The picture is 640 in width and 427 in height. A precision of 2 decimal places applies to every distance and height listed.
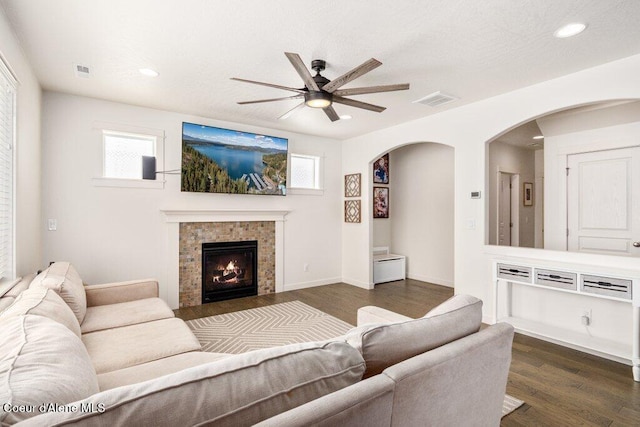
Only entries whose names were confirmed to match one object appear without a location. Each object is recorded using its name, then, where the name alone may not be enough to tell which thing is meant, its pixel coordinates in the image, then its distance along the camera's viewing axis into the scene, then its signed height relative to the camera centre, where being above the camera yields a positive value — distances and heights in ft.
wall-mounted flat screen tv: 14.92 +2.59
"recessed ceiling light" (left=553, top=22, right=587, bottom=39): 7.79 +4.54
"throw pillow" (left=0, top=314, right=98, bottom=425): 2.54 -1.49
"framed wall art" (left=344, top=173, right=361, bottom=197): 19.35 +1.76
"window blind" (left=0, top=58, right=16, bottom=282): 7.97 +1.10
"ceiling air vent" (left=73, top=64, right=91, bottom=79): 10.14 +4.59
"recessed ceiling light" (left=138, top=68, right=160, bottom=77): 10.31 +4.59
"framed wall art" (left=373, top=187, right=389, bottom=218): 21.62 +0.79
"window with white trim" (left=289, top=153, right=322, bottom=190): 18.83 +2.49
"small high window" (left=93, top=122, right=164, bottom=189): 13.43 +2.61
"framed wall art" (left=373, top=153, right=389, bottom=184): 21.24 +2.87
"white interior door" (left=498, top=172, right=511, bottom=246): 20.24 +0.30
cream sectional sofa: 2.59 -1.67
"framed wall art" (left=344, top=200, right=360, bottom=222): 19.40 +0.19
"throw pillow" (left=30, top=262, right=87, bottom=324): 7.52 -1.77
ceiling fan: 8.07 +3.45
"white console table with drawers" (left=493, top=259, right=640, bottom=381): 8.98 -2.39
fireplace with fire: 15.76 -2.86
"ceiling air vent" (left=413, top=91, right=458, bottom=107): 12.38 +4.53
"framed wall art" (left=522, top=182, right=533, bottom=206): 21.48 +1.37
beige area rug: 10.92 -4.33
